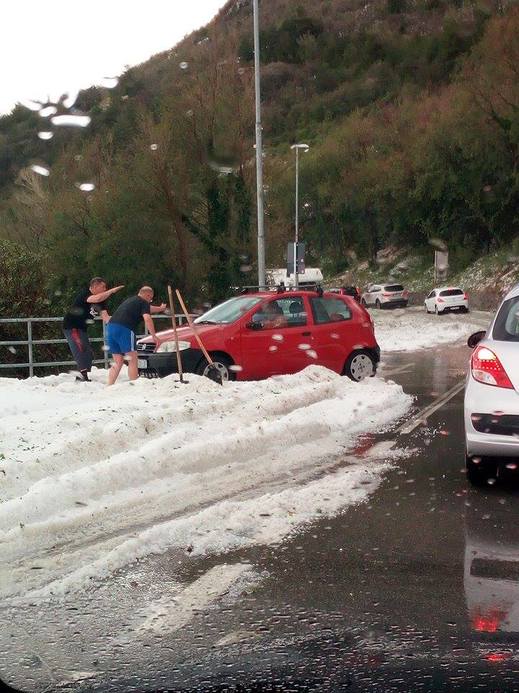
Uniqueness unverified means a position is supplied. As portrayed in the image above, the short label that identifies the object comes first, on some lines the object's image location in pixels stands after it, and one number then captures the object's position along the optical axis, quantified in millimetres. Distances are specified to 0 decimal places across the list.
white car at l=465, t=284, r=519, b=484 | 7184
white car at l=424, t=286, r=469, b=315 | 50438
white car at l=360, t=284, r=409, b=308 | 60094
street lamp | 27297
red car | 14742
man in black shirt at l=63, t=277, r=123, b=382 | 15258
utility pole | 25500
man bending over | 14422
